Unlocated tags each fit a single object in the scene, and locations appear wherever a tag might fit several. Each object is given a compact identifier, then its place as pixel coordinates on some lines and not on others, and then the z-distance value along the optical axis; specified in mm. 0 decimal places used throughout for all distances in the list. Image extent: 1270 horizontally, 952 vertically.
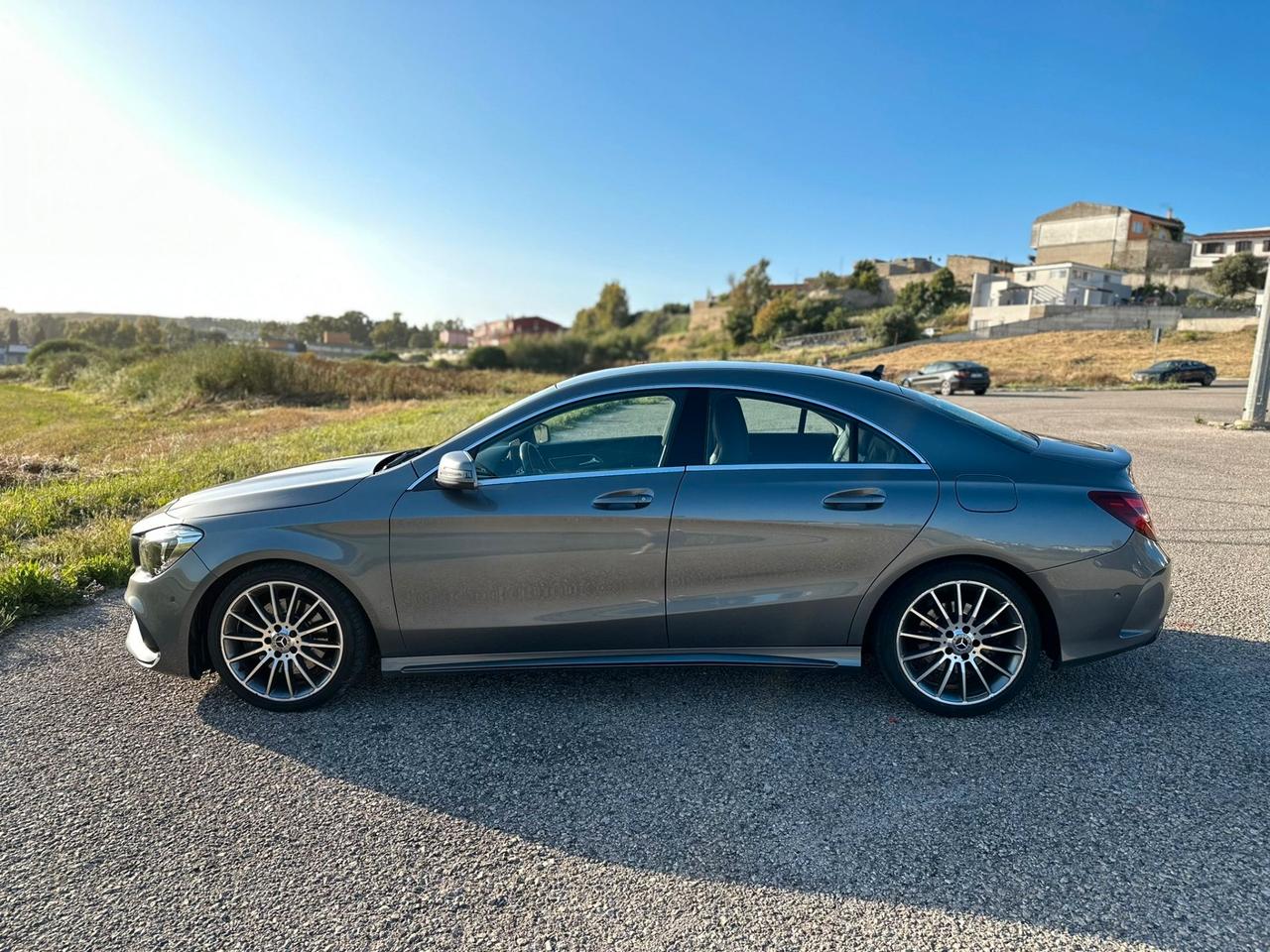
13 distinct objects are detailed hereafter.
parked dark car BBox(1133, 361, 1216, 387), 33844
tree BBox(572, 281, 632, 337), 137375
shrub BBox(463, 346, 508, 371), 89562
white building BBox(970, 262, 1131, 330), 70188
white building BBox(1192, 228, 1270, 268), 79938
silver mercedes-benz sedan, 3385
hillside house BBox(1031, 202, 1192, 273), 85500
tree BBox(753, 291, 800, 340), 86438
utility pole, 14625
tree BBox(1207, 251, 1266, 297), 68250
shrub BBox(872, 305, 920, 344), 67812
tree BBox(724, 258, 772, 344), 95875
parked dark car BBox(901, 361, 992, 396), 30328
